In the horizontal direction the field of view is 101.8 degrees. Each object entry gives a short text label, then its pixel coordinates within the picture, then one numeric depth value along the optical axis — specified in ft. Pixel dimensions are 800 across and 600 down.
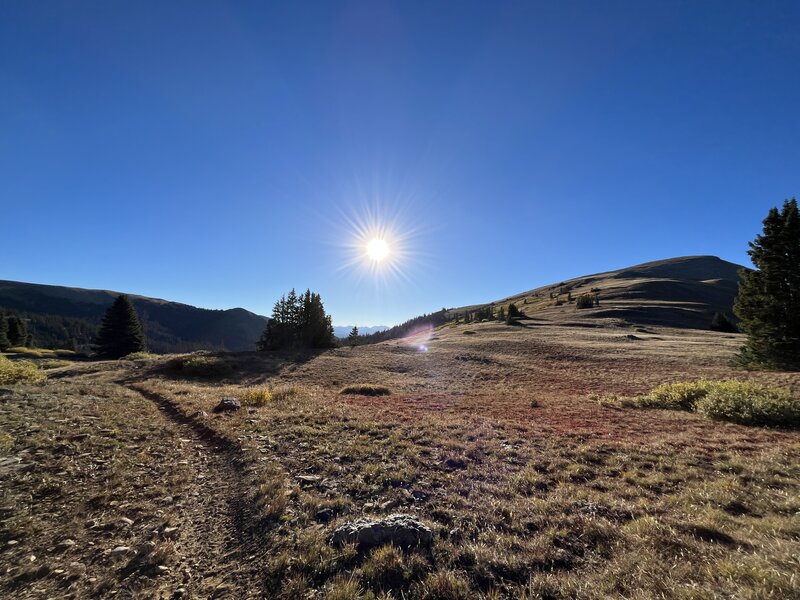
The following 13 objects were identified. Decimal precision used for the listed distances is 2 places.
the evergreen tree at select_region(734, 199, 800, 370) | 85.35
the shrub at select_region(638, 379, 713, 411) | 61.72
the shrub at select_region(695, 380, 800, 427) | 47.01
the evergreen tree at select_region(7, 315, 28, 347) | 238.39
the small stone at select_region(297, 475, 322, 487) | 26.71
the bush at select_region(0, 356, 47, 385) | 58.59
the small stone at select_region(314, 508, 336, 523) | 21.50
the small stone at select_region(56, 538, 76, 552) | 18.44
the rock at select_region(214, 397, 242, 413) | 51.90
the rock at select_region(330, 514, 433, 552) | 18.54
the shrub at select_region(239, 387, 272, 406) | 59.67
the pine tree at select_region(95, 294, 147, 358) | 191.31
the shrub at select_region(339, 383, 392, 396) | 79.92
